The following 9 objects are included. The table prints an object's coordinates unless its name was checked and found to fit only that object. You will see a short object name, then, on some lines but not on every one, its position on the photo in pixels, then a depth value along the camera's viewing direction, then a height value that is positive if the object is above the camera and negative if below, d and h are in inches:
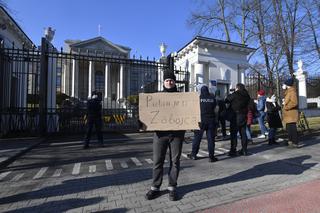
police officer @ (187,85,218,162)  251.3 -7.6
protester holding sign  156.1 -25.6
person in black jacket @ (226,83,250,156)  279.0 -6.5
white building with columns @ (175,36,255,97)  515.8 +102.7
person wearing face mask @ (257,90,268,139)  378.6 +8.4
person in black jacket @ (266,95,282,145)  336.5 -9.3
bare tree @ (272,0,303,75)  487.9 +162.5
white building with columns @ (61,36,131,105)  1112.2 +173.4
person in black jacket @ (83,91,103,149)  333.7 -2.1
